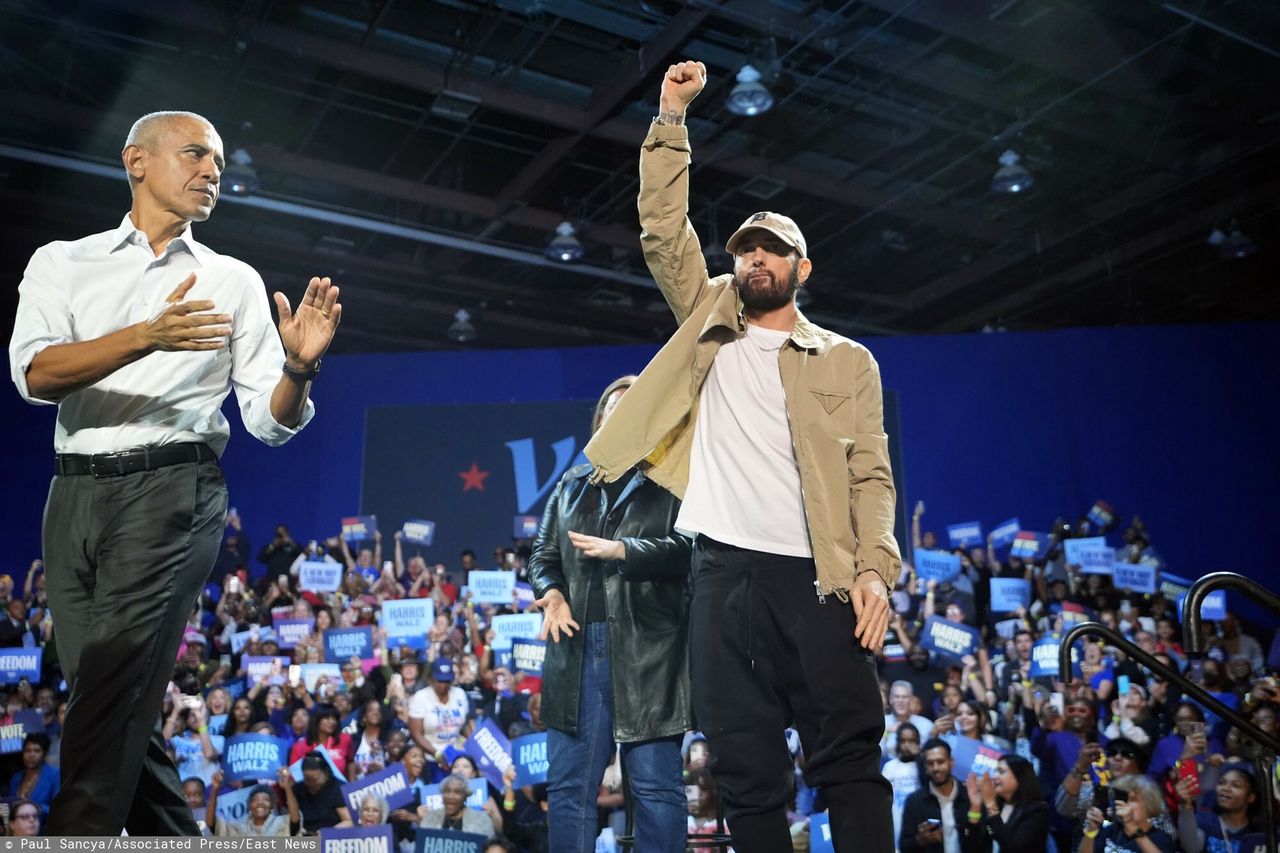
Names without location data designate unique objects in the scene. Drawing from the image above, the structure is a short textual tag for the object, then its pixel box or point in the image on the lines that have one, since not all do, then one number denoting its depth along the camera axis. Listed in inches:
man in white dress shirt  71.5
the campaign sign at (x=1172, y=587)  351.6
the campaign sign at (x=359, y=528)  404.2
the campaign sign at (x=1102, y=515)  399.5
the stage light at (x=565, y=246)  414.3
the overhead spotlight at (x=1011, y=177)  365.1
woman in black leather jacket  105.2
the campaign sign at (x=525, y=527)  397.4
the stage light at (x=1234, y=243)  413.7
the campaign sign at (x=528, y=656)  265.0
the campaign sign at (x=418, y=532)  406.9
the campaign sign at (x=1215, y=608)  313.6
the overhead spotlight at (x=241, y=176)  339.9
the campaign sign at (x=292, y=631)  303.4
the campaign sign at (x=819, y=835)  198.5
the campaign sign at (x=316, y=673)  269.1
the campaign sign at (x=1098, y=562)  341.4
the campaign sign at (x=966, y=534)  397.7
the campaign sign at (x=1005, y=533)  395.2
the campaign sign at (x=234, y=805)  216.8
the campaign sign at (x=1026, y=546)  386.9
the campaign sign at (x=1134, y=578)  326.0
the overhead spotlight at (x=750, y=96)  305.1
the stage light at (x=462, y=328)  517.0
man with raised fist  79.5
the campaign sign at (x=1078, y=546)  346.6
